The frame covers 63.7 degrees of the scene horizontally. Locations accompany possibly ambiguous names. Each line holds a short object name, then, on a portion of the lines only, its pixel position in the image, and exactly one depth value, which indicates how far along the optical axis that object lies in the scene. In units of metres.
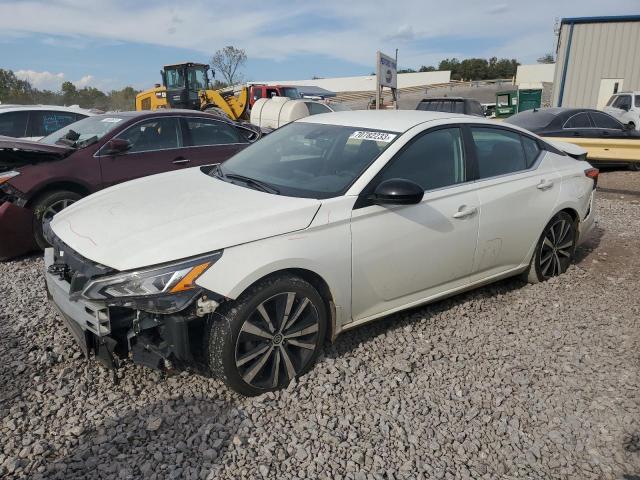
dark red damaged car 5.41
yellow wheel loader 19.47
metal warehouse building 23.00
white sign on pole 15.56
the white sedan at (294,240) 2.80
